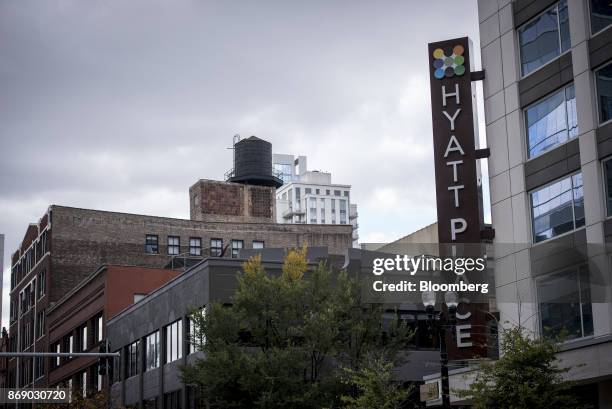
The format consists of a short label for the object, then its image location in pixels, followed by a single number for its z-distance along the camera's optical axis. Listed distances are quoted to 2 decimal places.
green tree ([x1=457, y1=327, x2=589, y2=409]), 28.94
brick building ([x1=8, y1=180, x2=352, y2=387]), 88.88
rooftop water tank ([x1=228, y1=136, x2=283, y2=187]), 112.94
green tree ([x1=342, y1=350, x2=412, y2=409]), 32.88
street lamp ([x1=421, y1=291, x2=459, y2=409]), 29.34
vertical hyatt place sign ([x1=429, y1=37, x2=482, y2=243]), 37.78
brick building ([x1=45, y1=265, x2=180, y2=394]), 70.06
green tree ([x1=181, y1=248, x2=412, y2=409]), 42.03
